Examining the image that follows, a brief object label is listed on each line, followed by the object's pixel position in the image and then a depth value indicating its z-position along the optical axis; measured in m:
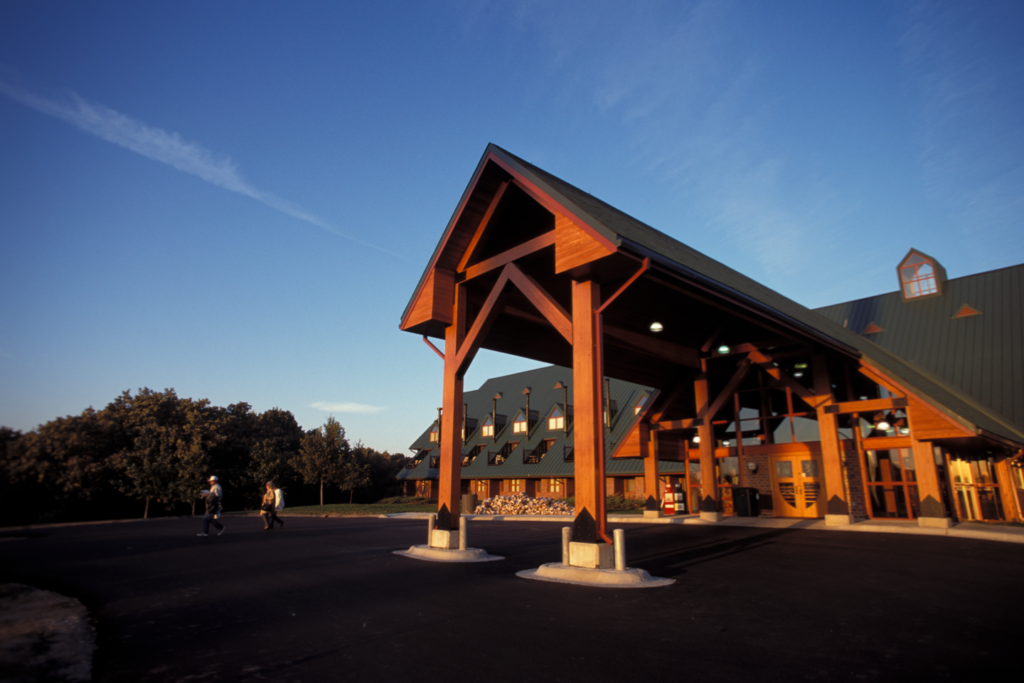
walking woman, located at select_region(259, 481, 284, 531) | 18.34
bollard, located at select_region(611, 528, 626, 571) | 8.16
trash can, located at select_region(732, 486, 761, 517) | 20.41
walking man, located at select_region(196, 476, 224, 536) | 15.11
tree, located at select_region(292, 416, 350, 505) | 42.81
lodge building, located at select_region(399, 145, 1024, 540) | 10.02
